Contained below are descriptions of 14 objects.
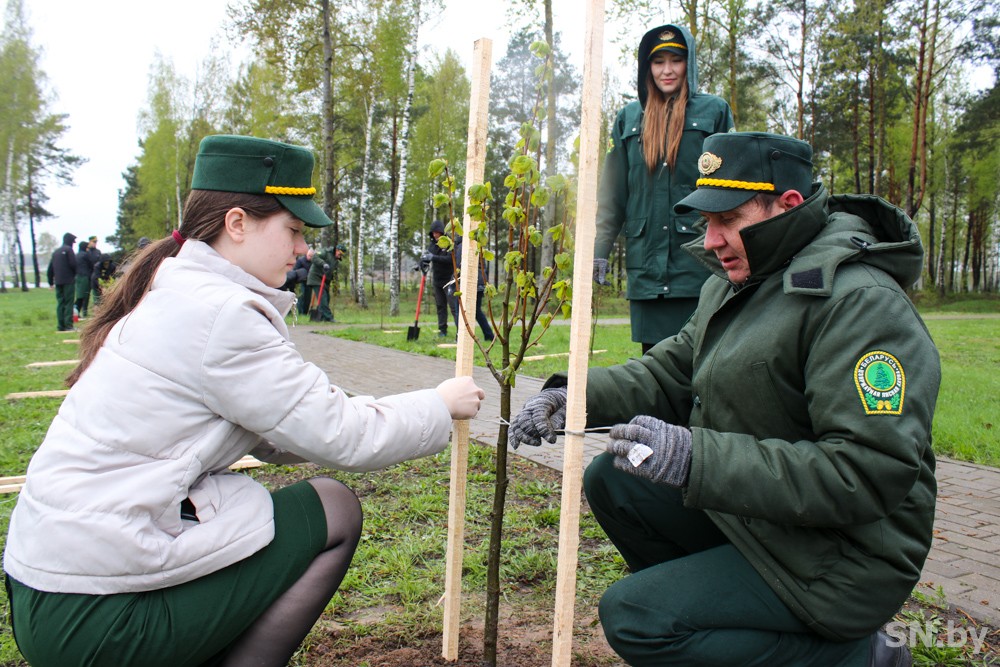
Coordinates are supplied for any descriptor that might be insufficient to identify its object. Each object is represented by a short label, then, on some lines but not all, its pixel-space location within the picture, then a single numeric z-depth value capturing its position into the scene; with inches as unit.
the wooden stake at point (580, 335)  70.1
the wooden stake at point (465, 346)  85.9
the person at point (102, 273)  635.9
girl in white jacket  63.2
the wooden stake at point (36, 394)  269.1
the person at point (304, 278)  685.3
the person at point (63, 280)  573.0
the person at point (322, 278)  652.7
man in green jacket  61.6
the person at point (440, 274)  442.3
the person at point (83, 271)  621.3
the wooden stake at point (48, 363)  356.8
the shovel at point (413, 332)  434.9
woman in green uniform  140.9
